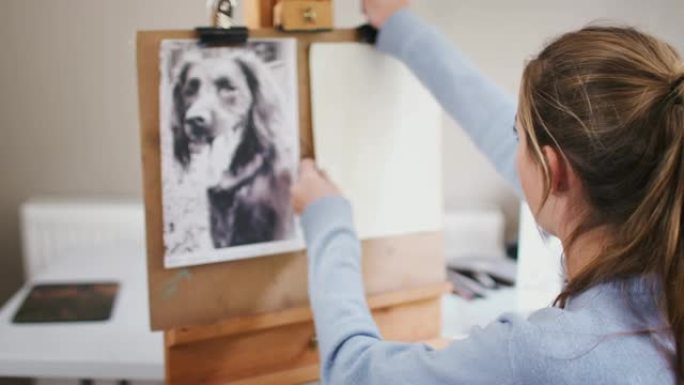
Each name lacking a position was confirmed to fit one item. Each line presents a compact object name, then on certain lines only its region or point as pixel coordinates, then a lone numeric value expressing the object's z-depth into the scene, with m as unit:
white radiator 1.59
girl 0.54
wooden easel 0.81
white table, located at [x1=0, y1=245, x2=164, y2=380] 1.04
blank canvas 0.90
